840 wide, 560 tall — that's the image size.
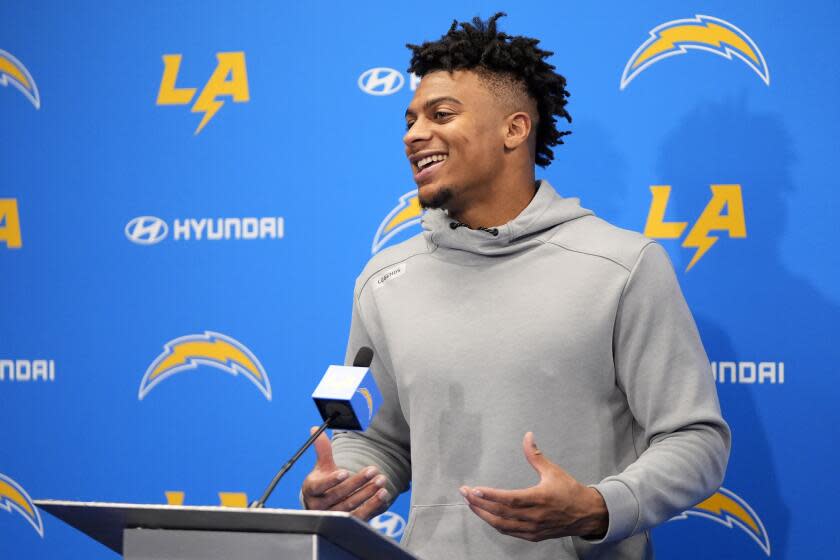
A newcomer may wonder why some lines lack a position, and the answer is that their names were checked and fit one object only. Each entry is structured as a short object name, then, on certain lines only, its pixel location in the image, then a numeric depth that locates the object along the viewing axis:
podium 4.87
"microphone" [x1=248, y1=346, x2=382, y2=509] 5.06
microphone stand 5.00
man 5.26
